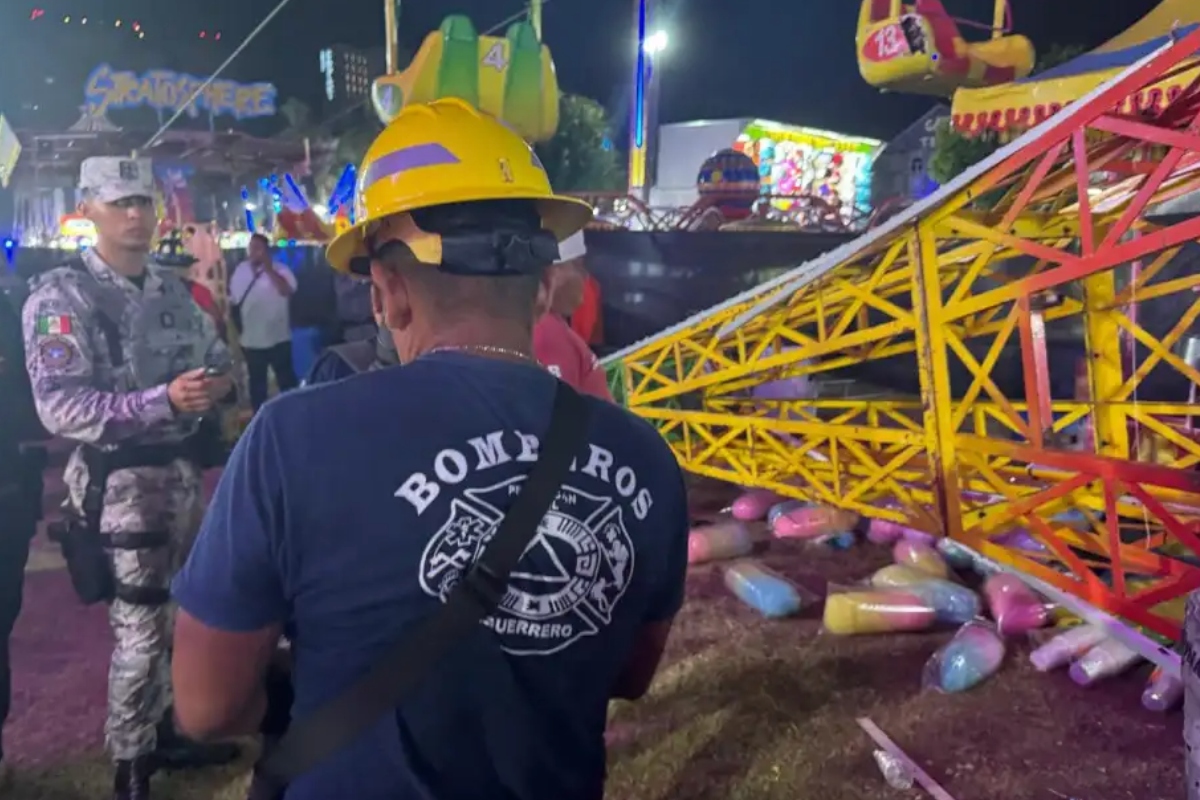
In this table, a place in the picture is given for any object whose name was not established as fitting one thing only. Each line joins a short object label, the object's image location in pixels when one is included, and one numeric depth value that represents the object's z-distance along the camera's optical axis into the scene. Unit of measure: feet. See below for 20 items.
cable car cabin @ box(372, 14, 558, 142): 36.45
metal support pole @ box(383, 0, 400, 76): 38.60
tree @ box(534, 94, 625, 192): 82.99
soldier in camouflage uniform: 10.08
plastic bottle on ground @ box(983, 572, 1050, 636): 15.10
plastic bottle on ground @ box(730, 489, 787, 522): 22.30
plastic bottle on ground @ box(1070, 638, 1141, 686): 13.62
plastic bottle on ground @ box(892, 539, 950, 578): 17.41
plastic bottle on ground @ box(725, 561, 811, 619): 16.57
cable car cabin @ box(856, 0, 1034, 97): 32.27
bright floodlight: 55.05
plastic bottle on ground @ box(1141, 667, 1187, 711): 12.76
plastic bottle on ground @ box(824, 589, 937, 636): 15.66
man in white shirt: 28.14
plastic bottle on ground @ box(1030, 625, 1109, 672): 14.11
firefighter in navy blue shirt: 4.02
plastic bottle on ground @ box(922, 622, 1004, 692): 13.76
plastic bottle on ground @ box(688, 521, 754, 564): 19.38
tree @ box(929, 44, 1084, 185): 66.44
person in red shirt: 10.55
